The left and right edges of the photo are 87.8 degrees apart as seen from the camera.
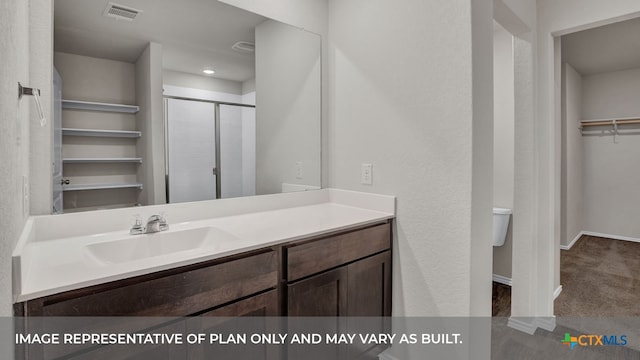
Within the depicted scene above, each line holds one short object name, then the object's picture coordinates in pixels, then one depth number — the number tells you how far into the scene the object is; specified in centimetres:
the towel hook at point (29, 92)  91
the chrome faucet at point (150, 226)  133
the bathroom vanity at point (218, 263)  88
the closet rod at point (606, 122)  418
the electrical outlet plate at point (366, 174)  185
